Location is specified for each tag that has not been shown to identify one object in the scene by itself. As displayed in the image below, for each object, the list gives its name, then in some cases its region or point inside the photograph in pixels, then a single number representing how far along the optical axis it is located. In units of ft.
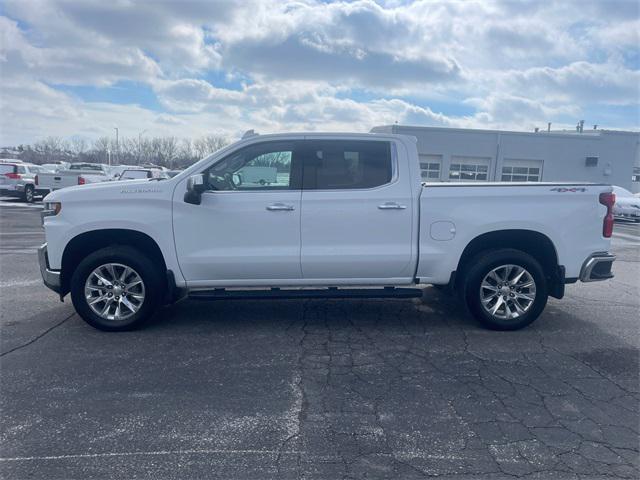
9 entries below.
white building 109.50
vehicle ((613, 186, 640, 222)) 67.41
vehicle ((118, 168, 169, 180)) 67.00
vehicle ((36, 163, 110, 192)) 73.10
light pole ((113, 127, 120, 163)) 287.11
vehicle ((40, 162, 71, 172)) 151.83
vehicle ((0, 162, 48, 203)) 75.87
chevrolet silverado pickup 17.76
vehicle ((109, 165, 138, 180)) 100.37
